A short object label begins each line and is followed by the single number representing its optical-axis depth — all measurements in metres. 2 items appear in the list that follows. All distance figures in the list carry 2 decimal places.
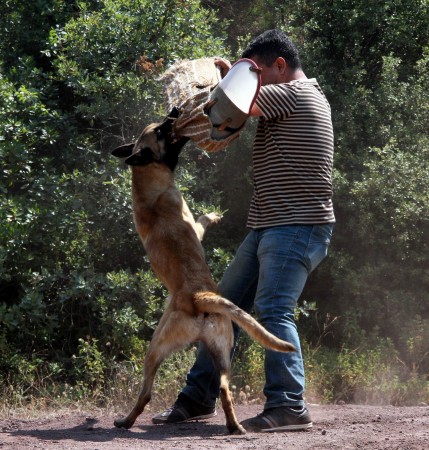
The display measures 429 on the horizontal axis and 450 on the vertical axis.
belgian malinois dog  10.51
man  10.61
